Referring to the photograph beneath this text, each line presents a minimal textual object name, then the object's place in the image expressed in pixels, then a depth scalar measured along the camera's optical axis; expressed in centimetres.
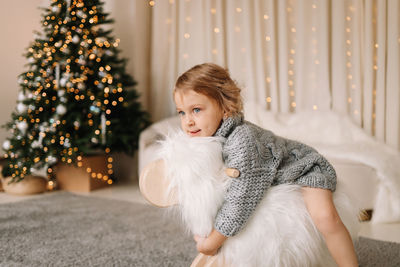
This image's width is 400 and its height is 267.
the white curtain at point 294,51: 247
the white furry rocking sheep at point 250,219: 98
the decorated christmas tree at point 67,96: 271
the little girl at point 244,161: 98
